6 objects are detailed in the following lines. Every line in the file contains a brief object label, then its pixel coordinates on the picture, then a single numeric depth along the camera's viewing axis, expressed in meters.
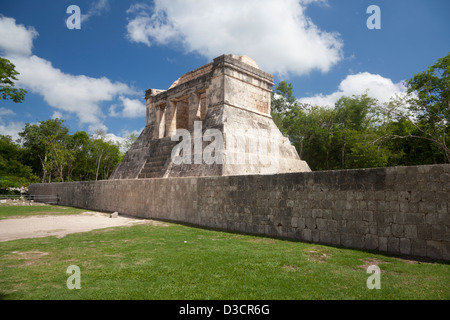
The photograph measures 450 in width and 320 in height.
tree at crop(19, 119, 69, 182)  41.97
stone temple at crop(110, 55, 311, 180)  11.85
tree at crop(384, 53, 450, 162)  15.41
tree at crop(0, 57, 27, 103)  16.70
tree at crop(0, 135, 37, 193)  28.62
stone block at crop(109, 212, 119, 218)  11.98
